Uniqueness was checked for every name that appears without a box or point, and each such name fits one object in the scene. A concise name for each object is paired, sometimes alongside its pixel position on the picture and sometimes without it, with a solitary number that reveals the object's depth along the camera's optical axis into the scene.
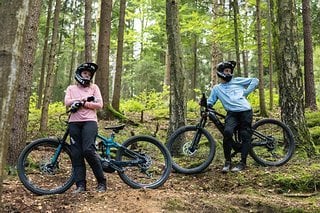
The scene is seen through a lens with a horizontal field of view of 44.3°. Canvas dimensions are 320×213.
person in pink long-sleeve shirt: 5.89
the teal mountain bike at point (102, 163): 6.08
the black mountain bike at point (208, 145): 7.37
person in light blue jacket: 7.23
